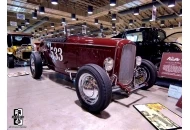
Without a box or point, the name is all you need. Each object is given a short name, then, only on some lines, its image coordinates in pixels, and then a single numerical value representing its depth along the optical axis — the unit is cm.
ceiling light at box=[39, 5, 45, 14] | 764
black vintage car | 486
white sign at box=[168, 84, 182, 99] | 290
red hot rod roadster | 211
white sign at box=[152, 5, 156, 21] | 763
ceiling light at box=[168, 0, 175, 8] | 652
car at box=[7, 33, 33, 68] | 677
